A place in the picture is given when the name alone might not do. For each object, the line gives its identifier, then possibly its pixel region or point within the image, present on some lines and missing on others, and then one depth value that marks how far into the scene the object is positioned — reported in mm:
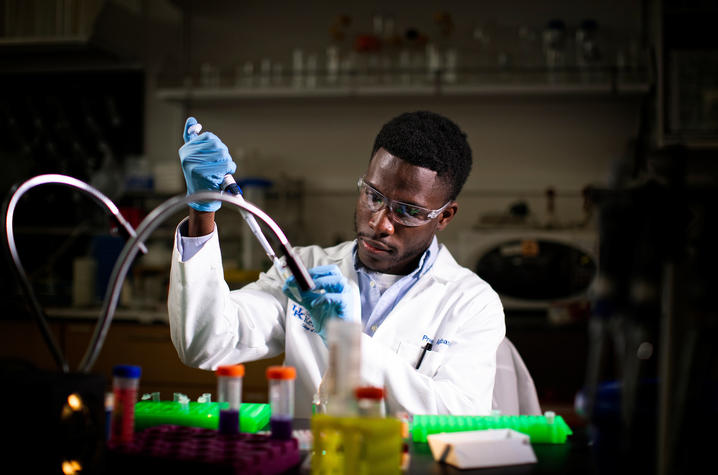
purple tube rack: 849
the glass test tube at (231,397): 971
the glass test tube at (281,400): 941
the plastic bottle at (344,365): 880
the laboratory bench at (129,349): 2676
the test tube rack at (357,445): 836
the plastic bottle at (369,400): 871
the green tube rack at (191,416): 1097
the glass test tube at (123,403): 926
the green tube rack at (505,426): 1103
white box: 968
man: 1264
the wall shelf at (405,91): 2904
